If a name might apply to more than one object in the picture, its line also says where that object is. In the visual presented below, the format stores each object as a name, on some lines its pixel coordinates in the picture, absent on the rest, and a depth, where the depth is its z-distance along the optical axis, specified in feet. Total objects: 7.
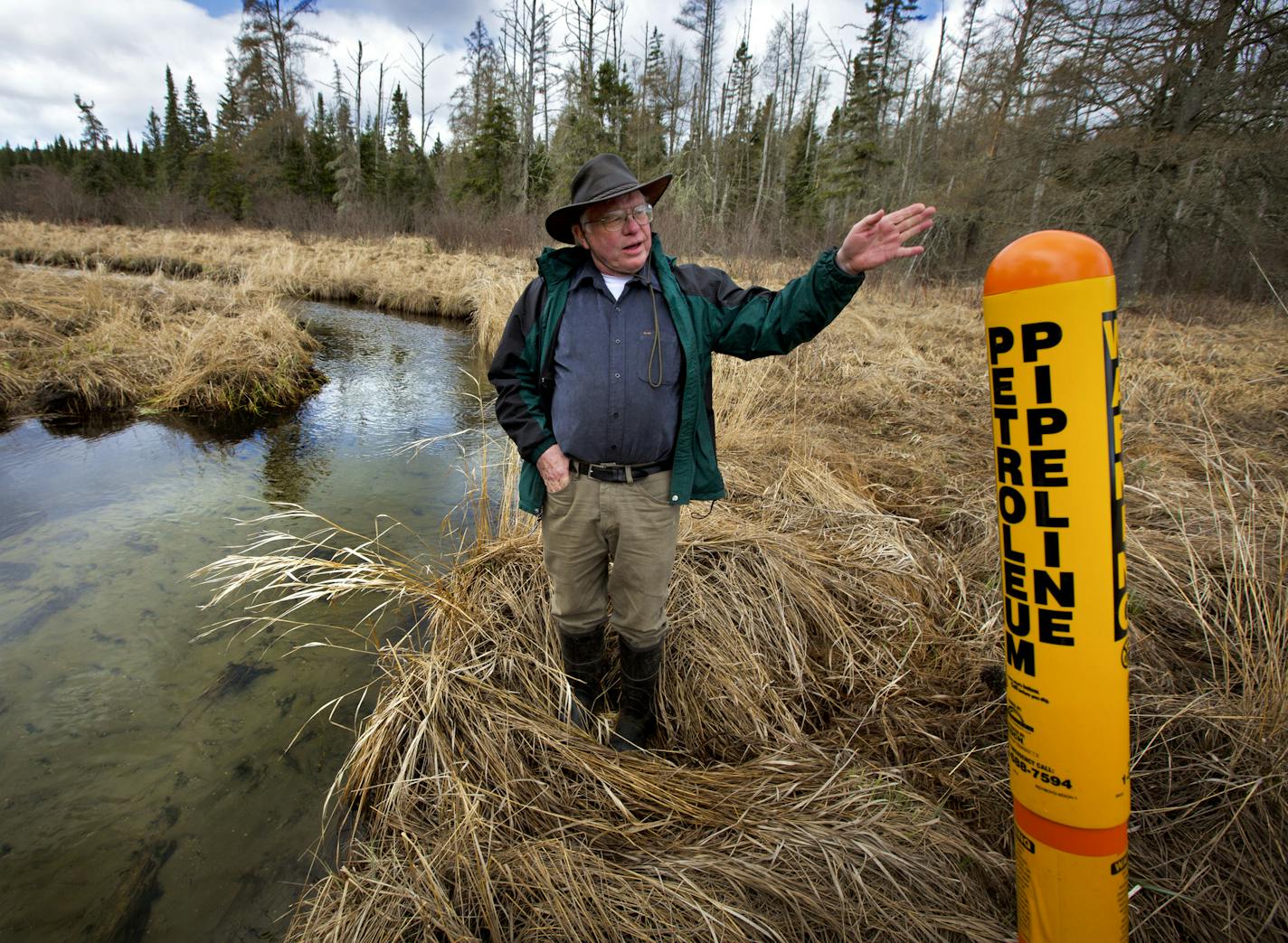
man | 5.88
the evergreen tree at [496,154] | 78.38
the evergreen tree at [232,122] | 93.04
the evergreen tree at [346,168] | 86.12
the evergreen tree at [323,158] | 94.12
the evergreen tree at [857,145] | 72.02
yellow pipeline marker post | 3.36
